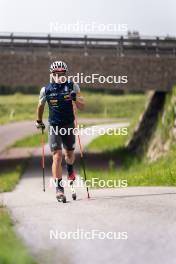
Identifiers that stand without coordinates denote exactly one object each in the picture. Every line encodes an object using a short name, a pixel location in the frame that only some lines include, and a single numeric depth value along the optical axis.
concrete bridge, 27.81
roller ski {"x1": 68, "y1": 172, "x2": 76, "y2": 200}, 11.08
